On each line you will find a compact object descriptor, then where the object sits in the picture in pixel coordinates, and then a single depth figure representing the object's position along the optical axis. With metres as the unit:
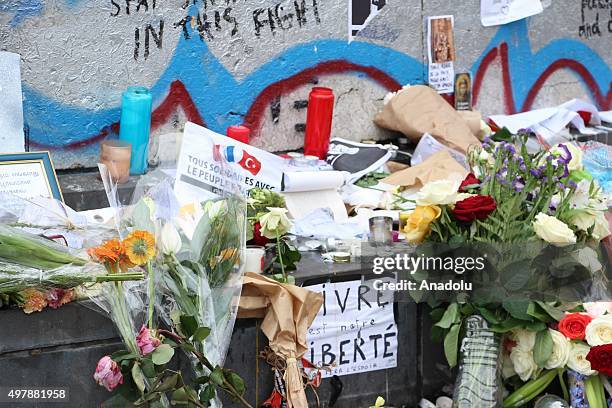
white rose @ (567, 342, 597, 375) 3.99
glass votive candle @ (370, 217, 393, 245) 4.61
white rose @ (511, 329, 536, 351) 4.12
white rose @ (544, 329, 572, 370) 4.02
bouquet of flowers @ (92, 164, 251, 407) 3.37
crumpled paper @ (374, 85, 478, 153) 5.87
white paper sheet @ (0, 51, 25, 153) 4.74
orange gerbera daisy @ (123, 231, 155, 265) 3.40
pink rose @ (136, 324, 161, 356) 3.36
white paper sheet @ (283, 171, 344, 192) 4.97
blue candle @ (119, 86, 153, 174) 5.09
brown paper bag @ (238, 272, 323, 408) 3.84
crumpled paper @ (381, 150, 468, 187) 5.32
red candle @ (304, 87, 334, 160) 5.70
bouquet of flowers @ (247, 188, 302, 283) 4.01
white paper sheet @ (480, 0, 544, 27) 6.60
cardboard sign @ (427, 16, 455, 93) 6.35
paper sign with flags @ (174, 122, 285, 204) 4.59
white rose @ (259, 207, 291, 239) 4.00
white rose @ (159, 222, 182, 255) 3.55
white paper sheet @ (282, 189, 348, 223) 4.98
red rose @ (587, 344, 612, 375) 3.88
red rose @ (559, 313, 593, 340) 3.98
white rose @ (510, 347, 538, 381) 4.13
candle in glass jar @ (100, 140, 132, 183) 4.98
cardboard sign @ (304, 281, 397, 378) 4.19
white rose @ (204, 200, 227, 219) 3.70
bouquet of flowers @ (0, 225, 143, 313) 3.40
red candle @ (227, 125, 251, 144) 5.27
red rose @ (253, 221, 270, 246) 4.18
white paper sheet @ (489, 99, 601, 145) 6.47
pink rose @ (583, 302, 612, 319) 4.09
